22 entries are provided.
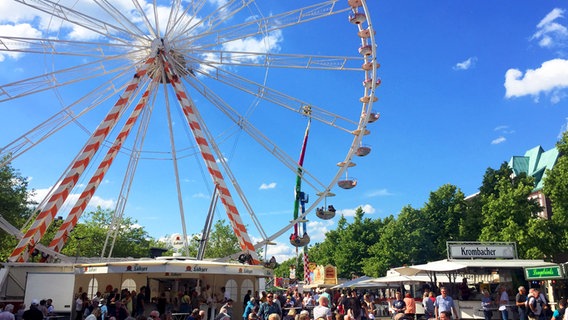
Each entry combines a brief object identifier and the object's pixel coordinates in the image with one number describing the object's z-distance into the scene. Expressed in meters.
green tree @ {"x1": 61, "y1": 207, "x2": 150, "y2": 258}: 57.83
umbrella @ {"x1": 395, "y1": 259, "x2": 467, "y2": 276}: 23.59
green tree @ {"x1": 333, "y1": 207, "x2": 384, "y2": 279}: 65.62
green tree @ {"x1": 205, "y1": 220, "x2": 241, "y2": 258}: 75.06
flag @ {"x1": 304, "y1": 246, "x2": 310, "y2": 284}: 53.99
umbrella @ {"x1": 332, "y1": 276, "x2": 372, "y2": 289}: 34.00
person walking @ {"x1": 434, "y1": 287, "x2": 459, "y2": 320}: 16.64
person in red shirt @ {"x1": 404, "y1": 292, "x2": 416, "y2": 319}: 19.55
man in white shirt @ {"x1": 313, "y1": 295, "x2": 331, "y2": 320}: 11.88
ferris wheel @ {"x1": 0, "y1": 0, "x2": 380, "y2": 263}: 23.53
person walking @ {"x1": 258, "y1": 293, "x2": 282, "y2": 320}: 16.50
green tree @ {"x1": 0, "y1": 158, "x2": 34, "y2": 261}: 37.25
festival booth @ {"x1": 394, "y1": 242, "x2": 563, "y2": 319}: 23.94
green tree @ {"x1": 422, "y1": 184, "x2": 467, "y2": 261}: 51.81
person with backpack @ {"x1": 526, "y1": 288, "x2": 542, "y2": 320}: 17.56
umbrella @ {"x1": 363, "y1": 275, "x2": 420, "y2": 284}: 29.96
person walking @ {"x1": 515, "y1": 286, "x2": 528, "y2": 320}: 19.12
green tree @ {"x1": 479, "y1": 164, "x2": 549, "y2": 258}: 40.38
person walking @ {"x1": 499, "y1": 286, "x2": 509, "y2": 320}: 20.45
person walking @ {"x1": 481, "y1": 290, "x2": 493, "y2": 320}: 21.20
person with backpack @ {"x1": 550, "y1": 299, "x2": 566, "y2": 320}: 15.41
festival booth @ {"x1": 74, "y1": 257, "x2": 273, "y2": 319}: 18.66
